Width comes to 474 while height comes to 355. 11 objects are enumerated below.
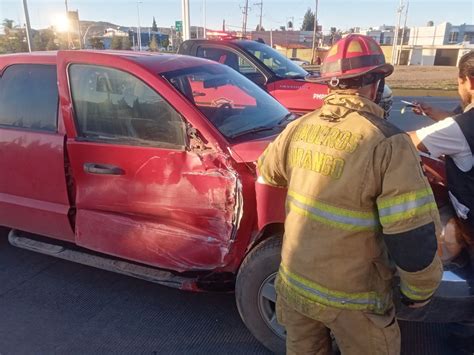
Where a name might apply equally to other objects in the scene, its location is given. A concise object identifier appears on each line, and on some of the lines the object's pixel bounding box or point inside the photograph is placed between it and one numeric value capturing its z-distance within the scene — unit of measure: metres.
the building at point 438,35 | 71.88
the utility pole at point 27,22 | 19.25
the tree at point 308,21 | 111.56
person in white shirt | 2.13
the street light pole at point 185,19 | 11.38
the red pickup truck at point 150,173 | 2.60
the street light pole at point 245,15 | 58.19
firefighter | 1.46
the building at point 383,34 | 84.01
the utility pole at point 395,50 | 43.03
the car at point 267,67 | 6.60
